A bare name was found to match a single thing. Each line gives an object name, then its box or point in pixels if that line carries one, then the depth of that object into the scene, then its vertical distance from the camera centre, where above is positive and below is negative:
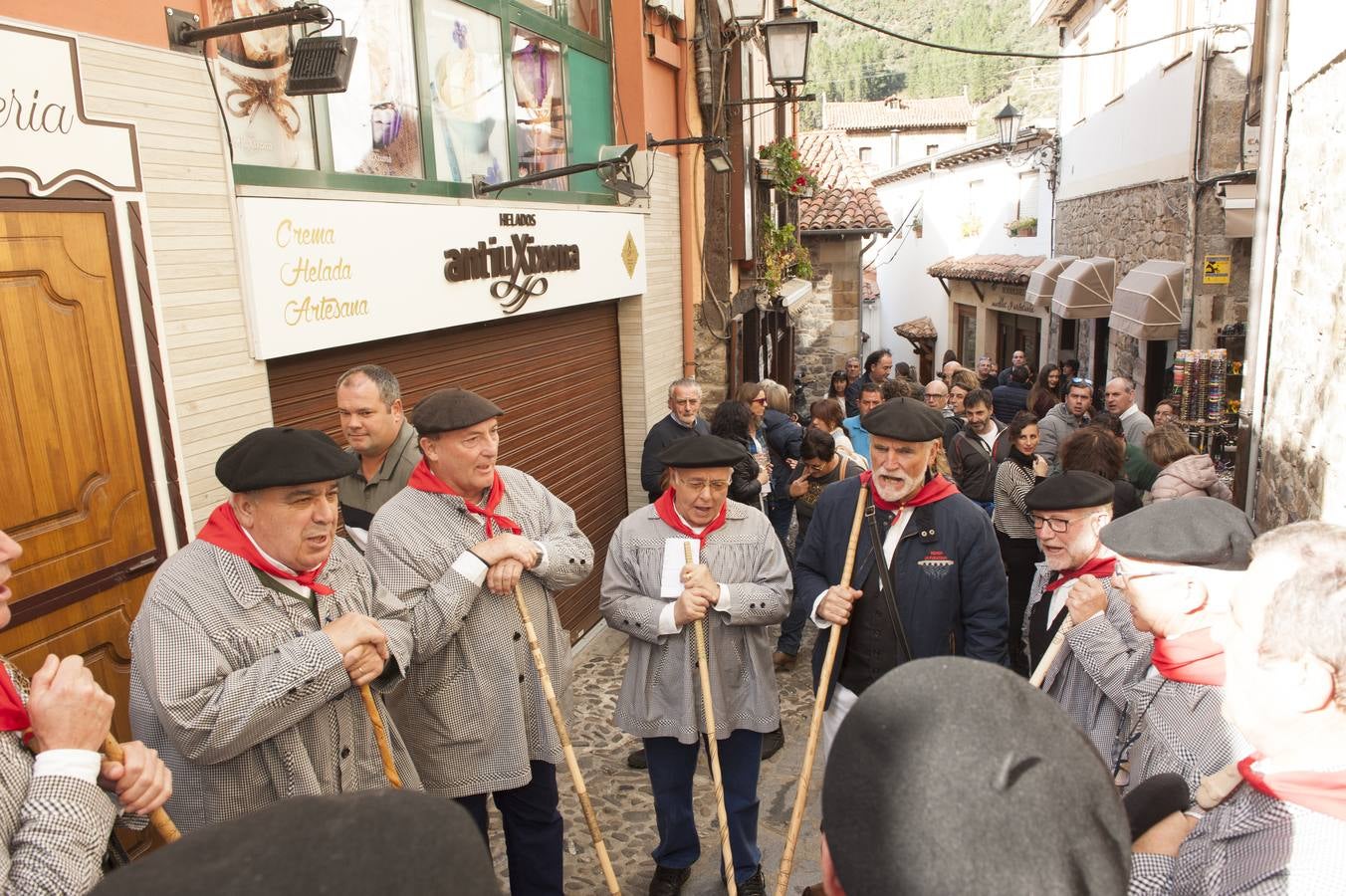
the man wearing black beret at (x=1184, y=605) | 2.39 -0.94
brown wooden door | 3.14 -0.60
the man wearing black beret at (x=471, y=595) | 3.44 -1.22
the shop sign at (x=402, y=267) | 4.23 -0.06
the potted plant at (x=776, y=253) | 11.59 -0.14
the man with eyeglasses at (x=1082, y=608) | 3.05 -1.27
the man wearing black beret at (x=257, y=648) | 2.56 -1.04
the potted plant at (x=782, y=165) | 11.46 +0.89
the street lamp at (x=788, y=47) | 8.44 +1.67
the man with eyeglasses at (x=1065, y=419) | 7.34 -1.42
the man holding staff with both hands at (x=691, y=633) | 3.84 -1.52
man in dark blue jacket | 3.74 -1.27
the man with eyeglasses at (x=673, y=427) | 6.68 -1.24
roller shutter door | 4.80 -0.85
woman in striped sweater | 5.79 -1.74
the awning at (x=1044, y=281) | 17.69 -0.90
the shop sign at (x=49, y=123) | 3.04 +0.47
